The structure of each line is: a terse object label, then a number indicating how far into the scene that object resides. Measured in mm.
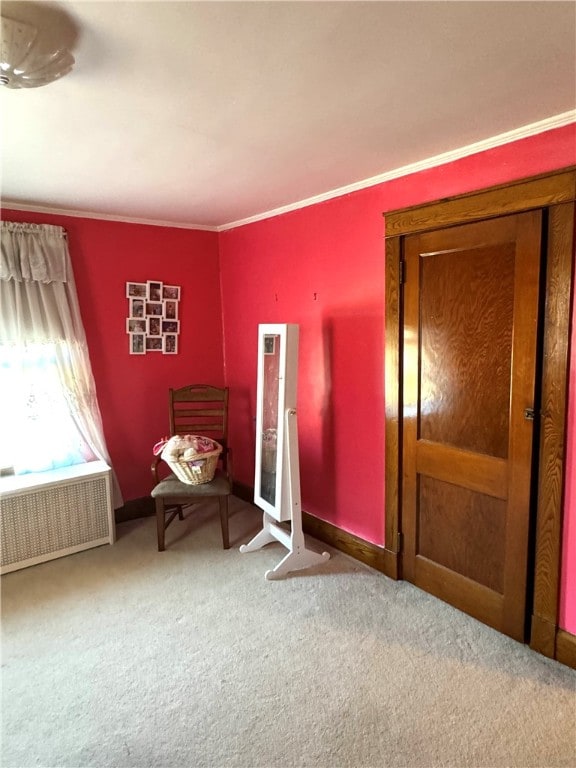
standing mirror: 2742
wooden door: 2064
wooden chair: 3070
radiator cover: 2873
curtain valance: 2938
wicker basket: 3082
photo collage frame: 3553
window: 3061
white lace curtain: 2980
